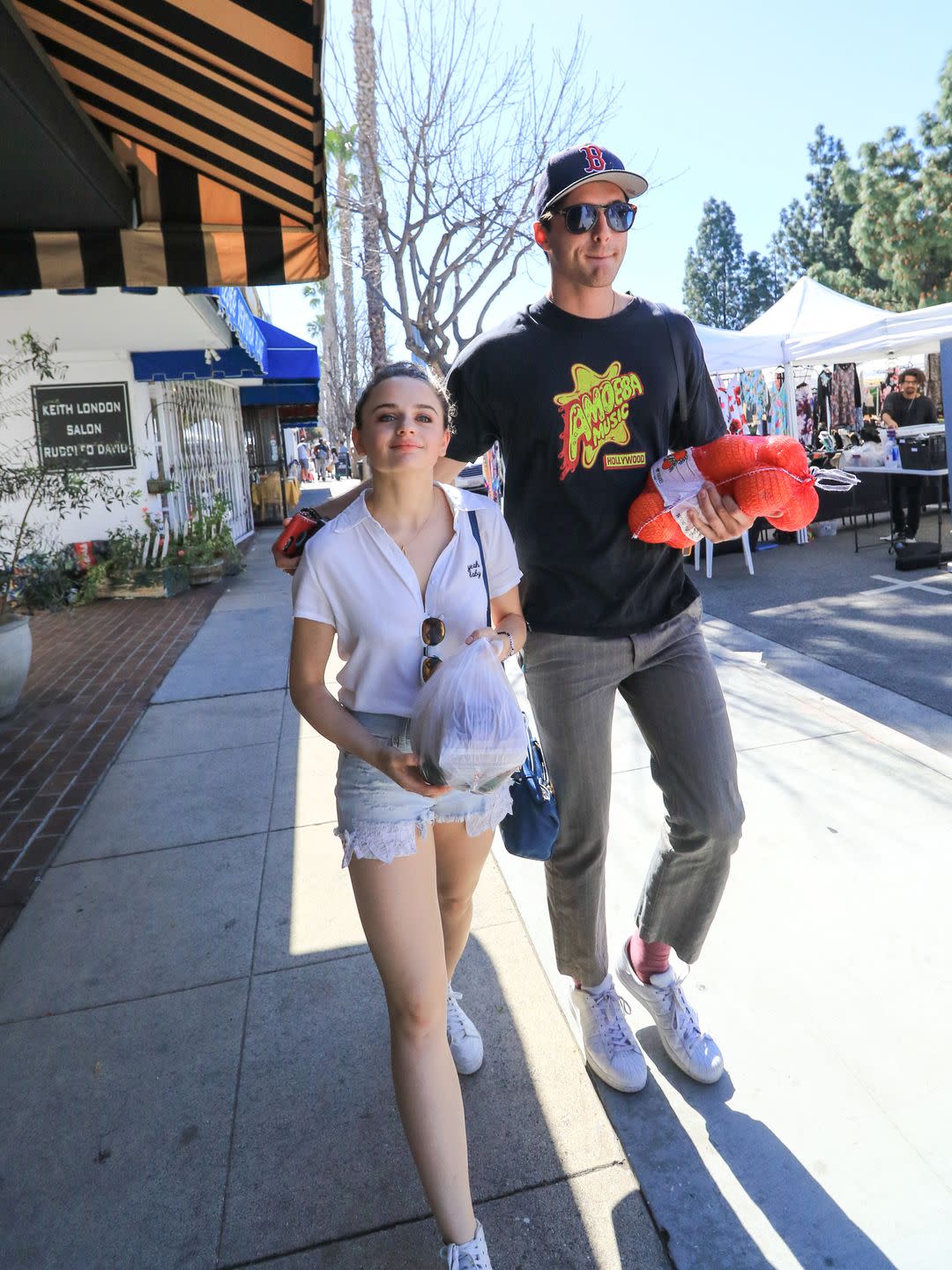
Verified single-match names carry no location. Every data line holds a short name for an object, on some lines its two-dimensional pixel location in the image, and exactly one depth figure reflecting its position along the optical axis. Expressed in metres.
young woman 1.71
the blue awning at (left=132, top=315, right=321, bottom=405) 11.26
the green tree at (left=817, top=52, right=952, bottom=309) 34.06
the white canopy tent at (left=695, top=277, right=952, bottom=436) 9.88
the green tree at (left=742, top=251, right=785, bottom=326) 66.56
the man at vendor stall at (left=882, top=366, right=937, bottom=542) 11.82
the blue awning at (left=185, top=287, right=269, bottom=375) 7.68
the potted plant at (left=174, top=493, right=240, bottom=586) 11.83
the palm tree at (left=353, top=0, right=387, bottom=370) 13.59
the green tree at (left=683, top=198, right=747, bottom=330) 67.75
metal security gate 12.70
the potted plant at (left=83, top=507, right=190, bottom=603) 10.94
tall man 2.14
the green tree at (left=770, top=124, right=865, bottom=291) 51.59
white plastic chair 9.72
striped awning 3.38
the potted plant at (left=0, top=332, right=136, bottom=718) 5.97
